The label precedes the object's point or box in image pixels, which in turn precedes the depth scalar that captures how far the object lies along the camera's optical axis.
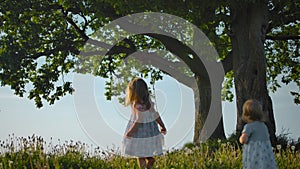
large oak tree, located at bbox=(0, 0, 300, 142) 15.25
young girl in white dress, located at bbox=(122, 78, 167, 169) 7.86
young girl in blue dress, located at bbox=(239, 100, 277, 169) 7.53
